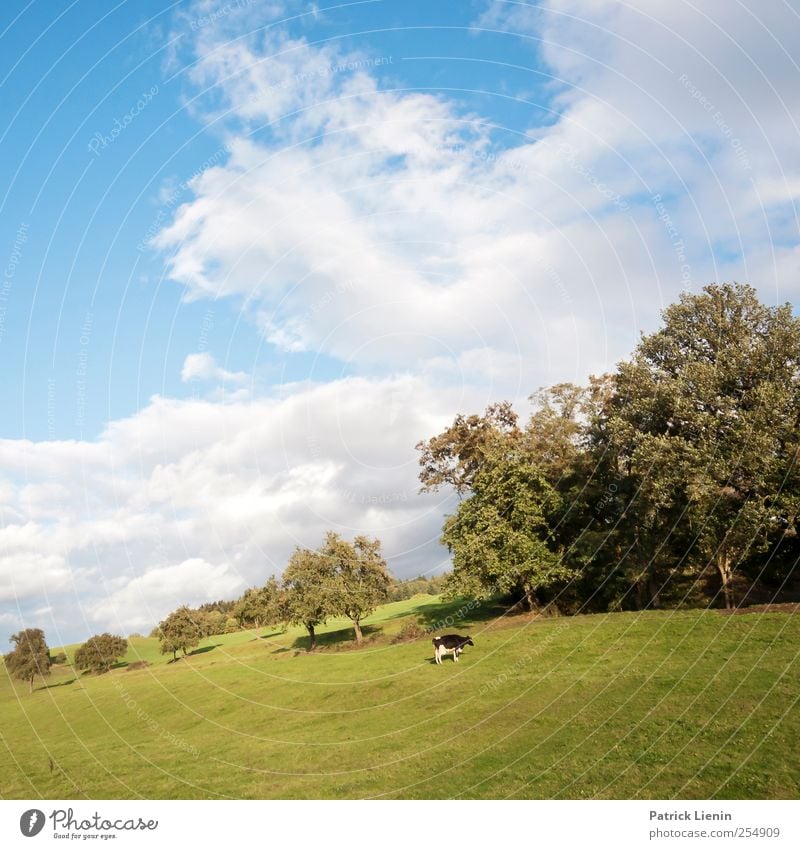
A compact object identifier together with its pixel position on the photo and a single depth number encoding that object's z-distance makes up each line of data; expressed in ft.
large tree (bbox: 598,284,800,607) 104.58
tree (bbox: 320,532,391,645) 186.29
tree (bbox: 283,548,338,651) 187.62
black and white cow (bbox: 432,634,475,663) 115.85
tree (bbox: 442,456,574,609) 143.95
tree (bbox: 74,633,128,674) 276.82
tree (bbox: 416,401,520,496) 188.75
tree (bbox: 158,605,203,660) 269.23
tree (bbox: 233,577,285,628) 204.54
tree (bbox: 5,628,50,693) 253.03
